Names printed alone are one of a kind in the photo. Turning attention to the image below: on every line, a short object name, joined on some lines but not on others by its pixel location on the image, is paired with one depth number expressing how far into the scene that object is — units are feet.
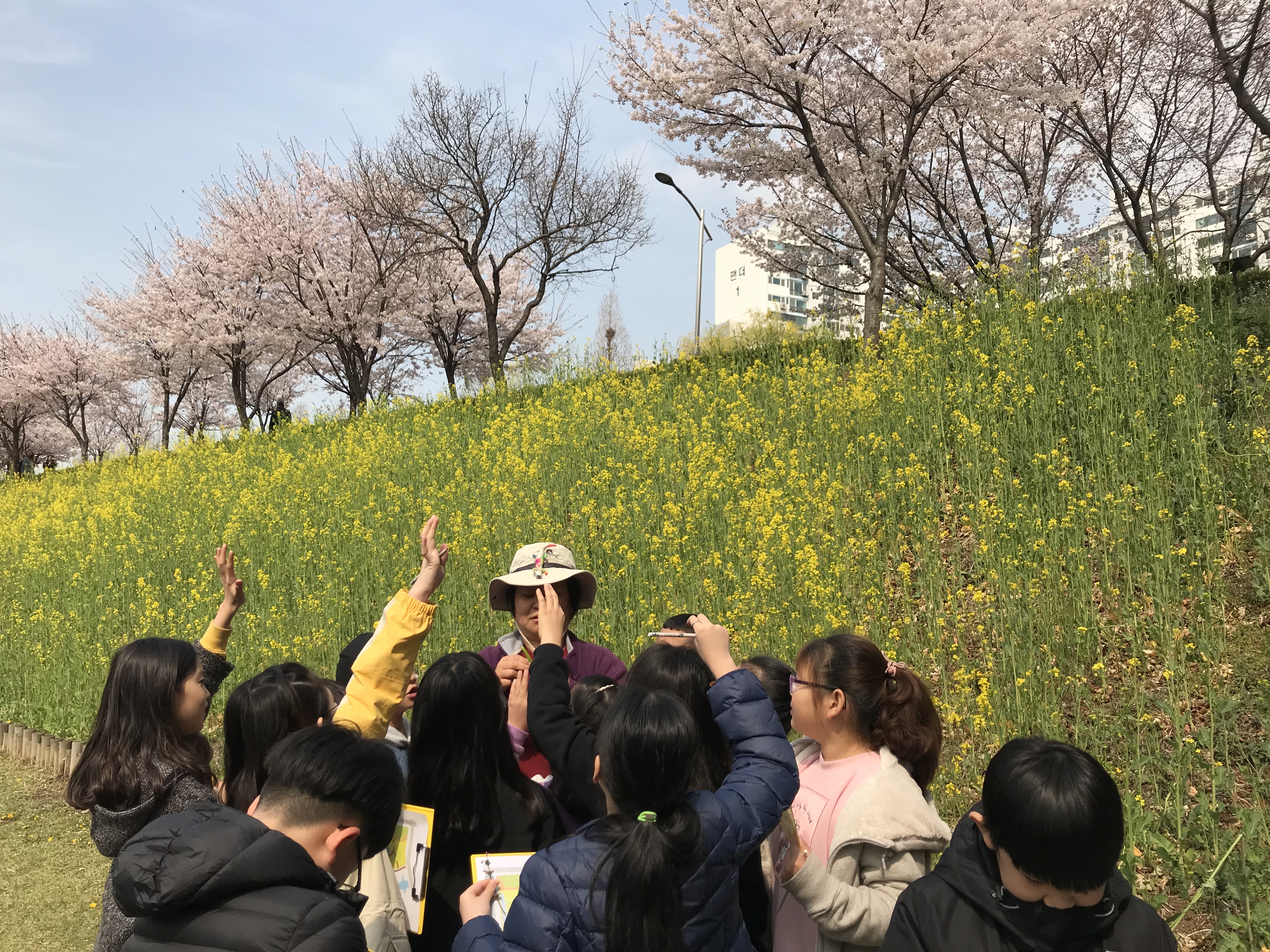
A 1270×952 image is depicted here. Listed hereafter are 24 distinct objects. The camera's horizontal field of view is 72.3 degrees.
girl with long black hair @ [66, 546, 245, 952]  7.36
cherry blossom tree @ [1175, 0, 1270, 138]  34.99
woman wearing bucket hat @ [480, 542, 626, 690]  10.34
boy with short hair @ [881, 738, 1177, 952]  4.90
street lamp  64.95
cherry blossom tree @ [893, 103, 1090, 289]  53.36
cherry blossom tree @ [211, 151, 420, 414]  70.74
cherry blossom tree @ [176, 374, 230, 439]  113.39
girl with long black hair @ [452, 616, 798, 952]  4.66
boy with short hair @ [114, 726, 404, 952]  4.59
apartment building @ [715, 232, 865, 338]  244.83
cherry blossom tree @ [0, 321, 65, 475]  97.50
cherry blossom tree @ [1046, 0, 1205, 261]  48.29
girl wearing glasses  6.30
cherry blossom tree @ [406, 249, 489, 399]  74.84
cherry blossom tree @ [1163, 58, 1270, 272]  49.39
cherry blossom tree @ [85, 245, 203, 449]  79.25
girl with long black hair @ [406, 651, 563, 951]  6.75
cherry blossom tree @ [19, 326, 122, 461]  96.48
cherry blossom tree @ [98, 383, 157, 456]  112.98
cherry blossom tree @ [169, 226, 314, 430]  75.00
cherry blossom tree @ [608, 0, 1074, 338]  36.55
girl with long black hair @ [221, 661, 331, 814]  7.45
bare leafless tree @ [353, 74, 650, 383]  57.41
